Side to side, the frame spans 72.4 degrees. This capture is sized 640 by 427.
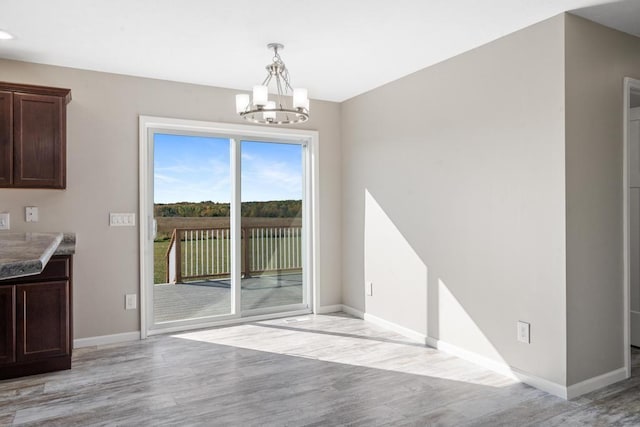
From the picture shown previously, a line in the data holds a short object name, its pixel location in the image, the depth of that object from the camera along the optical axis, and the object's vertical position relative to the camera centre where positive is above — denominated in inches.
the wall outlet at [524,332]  119.0 -31.4
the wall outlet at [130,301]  159.6 -30.8
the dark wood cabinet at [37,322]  122.1 -29.9
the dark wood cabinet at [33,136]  132.0 +25.3
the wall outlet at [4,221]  139.9 -1.1
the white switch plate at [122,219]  157.1 -0.5
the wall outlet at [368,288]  184.5 -30.1
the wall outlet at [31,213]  143.3 +1.5
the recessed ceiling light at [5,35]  119.7 +50.8
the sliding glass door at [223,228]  171.9 -4.3
